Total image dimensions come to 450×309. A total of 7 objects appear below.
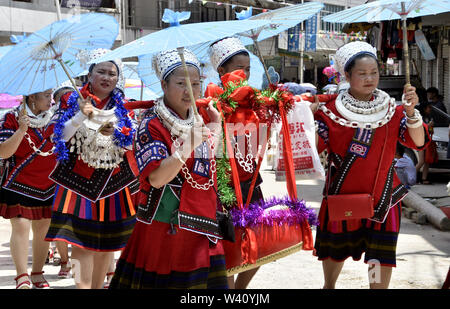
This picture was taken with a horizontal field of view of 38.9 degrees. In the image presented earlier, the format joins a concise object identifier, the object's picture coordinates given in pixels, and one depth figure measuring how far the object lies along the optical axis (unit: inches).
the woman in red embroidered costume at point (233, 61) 172.4
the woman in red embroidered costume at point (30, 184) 220.2
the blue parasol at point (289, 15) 173.6
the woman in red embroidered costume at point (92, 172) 184.5
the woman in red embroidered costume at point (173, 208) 135.9
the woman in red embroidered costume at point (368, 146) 174.9
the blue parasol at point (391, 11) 172.9
